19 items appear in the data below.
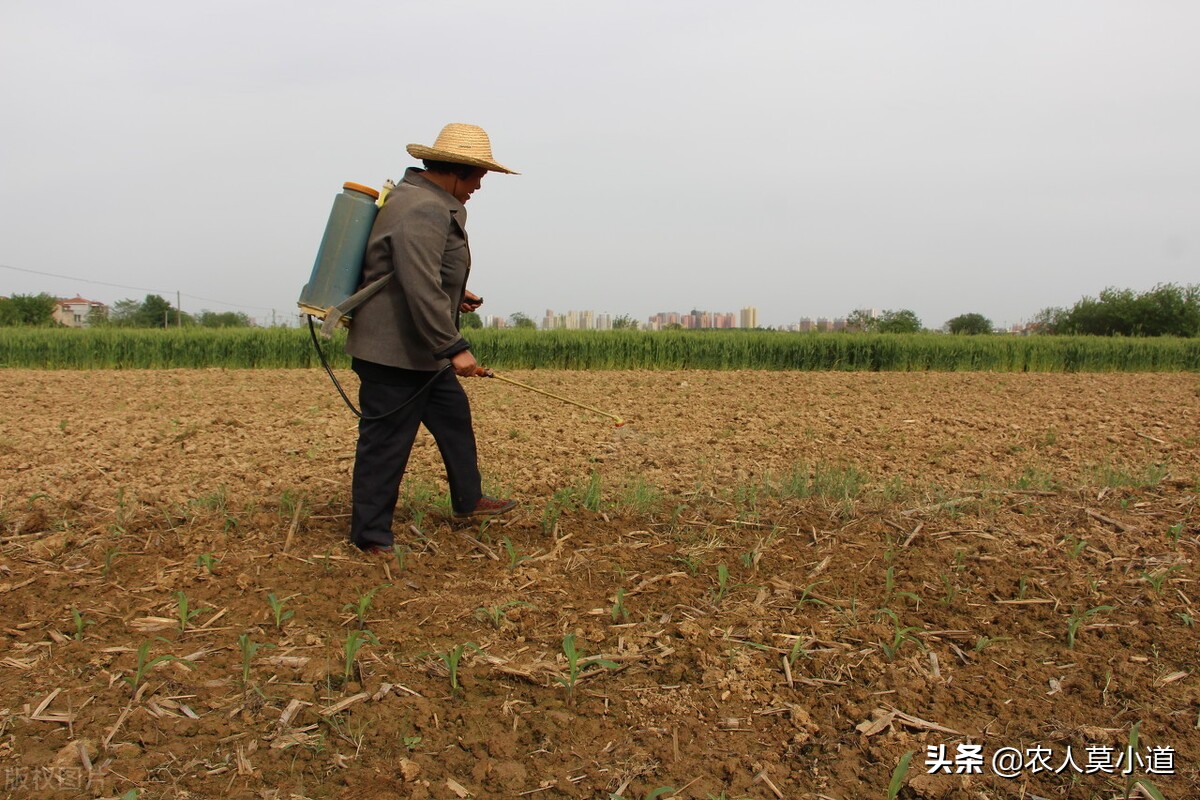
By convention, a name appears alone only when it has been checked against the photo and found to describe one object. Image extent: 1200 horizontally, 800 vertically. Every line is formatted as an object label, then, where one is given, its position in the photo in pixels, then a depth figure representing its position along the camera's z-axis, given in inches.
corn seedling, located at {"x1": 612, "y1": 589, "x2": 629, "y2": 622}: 107.3
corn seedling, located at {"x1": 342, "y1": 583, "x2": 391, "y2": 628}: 105.5
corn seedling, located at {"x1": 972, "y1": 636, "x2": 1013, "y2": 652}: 100.2
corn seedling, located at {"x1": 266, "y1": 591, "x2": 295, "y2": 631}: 104.7
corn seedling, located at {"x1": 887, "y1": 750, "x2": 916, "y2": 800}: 74.2
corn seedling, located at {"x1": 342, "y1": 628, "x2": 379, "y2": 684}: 90.8
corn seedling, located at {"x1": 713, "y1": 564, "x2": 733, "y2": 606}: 112.0
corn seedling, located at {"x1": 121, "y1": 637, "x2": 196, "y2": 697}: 89.5
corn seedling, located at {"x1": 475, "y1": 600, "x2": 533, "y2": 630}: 105.8
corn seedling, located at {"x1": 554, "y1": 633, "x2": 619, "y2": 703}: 89.6
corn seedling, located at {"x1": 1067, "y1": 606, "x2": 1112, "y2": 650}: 102.1
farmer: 123.4
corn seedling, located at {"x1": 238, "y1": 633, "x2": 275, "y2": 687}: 90.9
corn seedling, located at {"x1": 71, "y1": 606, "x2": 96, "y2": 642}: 102.1
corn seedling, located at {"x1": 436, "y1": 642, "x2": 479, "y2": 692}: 89.9
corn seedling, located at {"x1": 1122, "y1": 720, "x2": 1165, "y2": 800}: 74.6
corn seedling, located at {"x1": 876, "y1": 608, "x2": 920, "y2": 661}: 97.6
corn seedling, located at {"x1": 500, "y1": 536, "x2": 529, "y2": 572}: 125.5
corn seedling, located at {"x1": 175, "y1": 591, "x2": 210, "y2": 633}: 103.9
